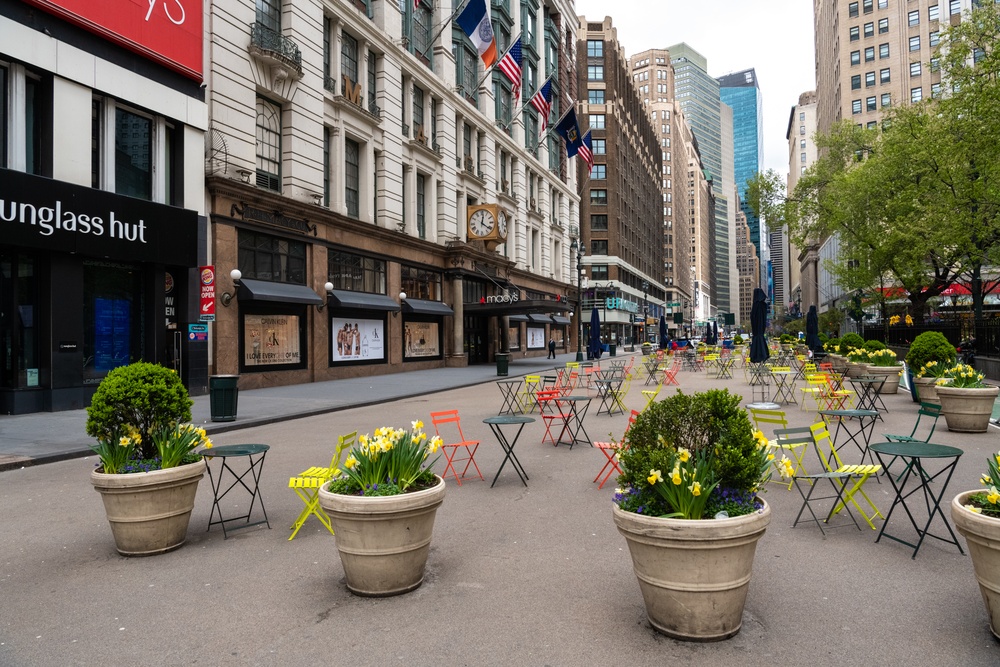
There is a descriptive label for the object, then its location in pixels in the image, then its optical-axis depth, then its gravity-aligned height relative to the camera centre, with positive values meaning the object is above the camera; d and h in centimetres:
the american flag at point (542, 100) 3472 +1302
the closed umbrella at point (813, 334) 3703 +16
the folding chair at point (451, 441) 840 -180
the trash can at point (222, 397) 1384 -120
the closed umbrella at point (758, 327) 1859 +30
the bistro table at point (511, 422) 800 -115
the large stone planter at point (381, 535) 434 -135
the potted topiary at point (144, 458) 535 -102
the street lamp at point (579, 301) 4412 +304
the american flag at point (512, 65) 3061 +1314
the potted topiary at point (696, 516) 366 -105
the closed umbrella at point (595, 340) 3919 -10
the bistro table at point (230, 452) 609 -108
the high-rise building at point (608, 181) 8173 +2045
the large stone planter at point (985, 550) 357 -122
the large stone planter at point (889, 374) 1842 -109
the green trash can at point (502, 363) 2803 -105
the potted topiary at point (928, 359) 1434 -54
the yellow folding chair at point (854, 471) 579 -122
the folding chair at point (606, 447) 729 -127
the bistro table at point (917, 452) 525 -101
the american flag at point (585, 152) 4075 +1194
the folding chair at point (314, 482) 580 -132
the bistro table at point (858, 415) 858 -169
